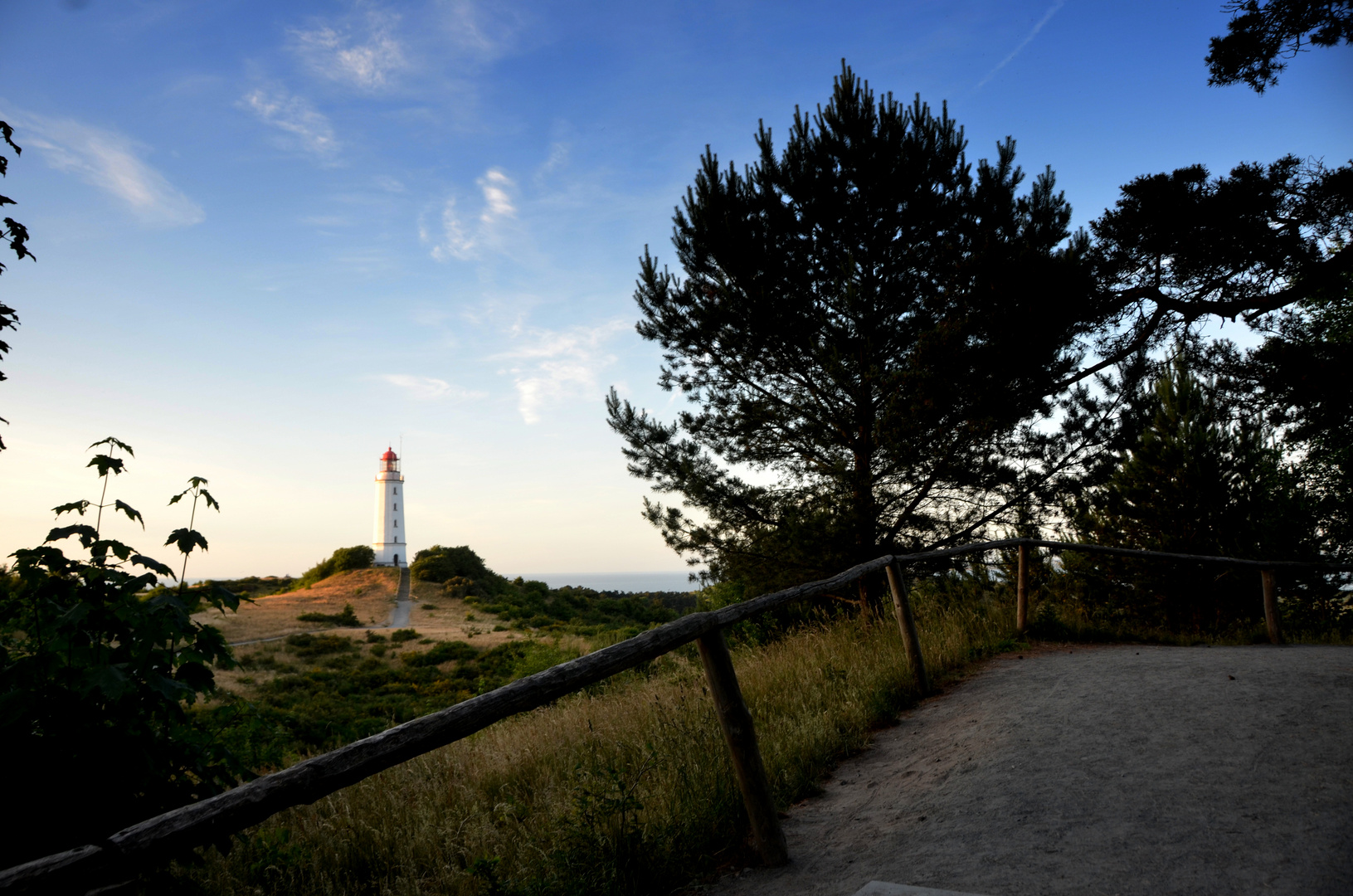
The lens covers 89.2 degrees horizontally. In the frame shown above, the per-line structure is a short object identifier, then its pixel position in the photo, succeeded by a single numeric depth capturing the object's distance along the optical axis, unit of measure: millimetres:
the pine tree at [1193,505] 10914
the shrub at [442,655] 27203
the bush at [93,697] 2320
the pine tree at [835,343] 8883
